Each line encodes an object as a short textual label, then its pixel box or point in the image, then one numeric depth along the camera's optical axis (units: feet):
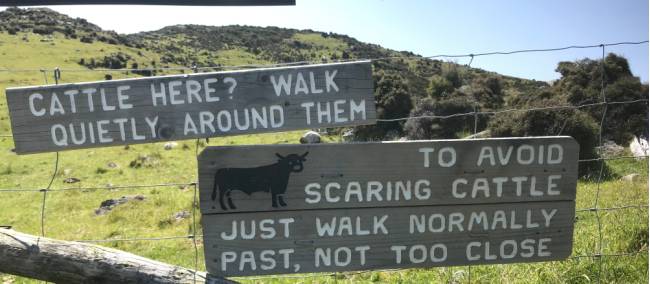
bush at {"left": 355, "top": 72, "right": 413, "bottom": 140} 65.72
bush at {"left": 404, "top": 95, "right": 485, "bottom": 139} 53.67
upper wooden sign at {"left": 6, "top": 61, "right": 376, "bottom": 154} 9.07
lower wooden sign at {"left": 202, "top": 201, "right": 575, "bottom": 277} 9.45
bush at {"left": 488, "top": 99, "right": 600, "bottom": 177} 38.08
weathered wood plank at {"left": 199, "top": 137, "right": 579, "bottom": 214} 9.24
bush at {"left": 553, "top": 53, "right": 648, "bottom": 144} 45.19
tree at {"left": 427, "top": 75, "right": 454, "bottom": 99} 77.05
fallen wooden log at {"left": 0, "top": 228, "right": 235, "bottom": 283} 9.68
